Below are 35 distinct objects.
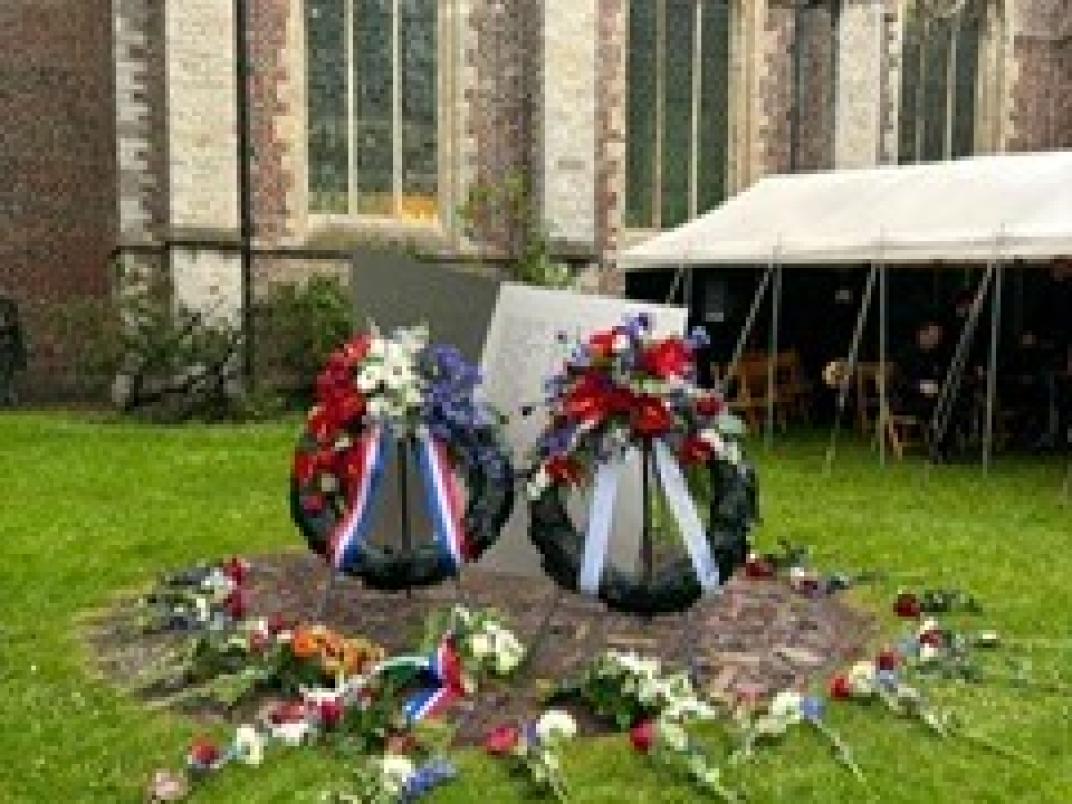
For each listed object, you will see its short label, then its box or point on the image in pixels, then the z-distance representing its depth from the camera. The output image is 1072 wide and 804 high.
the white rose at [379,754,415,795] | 4.17
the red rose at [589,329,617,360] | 5.27
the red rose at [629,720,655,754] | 4.57
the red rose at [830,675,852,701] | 5.12
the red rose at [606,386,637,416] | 5.20
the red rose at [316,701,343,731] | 4.71
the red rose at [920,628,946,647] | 5.79
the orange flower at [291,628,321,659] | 5.19
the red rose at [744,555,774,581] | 7.14
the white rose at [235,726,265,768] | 4.47
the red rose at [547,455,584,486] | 5.32
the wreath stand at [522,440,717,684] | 5.34
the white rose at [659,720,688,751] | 4.50
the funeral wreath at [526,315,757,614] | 5.22
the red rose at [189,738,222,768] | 4.41
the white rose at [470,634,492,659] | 5.30
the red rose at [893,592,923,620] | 6.44
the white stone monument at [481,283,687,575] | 5.77
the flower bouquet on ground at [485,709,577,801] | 4.32
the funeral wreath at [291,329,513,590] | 5.66
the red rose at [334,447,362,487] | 5.78
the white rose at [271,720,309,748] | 4.59
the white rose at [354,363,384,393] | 5.57
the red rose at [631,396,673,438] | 5.18
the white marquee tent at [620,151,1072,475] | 10.26
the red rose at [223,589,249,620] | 6.09
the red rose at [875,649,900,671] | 5.36
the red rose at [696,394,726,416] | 5.37
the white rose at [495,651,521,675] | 5.25
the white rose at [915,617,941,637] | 5.92
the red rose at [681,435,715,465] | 5.36
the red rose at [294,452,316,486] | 6.02
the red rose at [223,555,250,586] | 6.76
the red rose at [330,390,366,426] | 5.75
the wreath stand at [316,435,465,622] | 5.78
